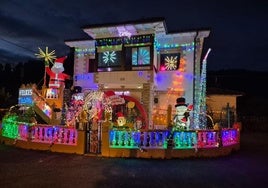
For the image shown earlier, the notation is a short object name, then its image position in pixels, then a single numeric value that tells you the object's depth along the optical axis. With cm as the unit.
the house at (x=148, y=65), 1199
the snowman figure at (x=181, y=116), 889
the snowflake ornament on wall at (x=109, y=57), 1258
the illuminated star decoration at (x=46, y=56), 1398
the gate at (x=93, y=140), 760
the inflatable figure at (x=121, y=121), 898
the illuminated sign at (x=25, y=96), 1212
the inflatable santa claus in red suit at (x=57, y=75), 1344
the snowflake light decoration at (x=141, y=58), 1200
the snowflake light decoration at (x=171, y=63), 1275
